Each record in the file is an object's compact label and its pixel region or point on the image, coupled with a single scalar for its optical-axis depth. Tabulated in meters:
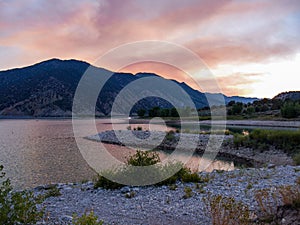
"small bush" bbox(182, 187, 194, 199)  8.66
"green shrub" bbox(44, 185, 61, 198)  9.67
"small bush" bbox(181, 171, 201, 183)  10.99
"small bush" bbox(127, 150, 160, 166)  11.56
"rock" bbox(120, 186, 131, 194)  9.68
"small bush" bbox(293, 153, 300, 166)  17.72
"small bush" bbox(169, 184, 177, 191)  9.87
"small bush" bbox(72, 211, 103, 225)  4.54
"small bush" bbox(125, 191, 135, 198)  9.05
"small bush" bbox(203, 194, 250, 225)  5.23
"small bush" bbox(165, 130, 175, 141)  35.44
